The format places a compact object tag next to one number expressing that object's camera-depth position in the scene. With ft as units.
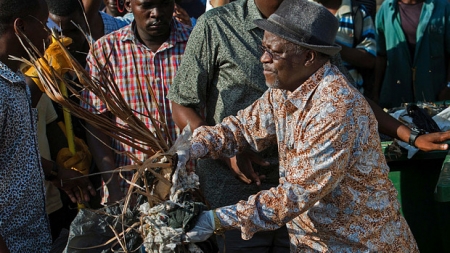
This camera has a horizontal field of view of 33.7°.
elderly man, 9.46
